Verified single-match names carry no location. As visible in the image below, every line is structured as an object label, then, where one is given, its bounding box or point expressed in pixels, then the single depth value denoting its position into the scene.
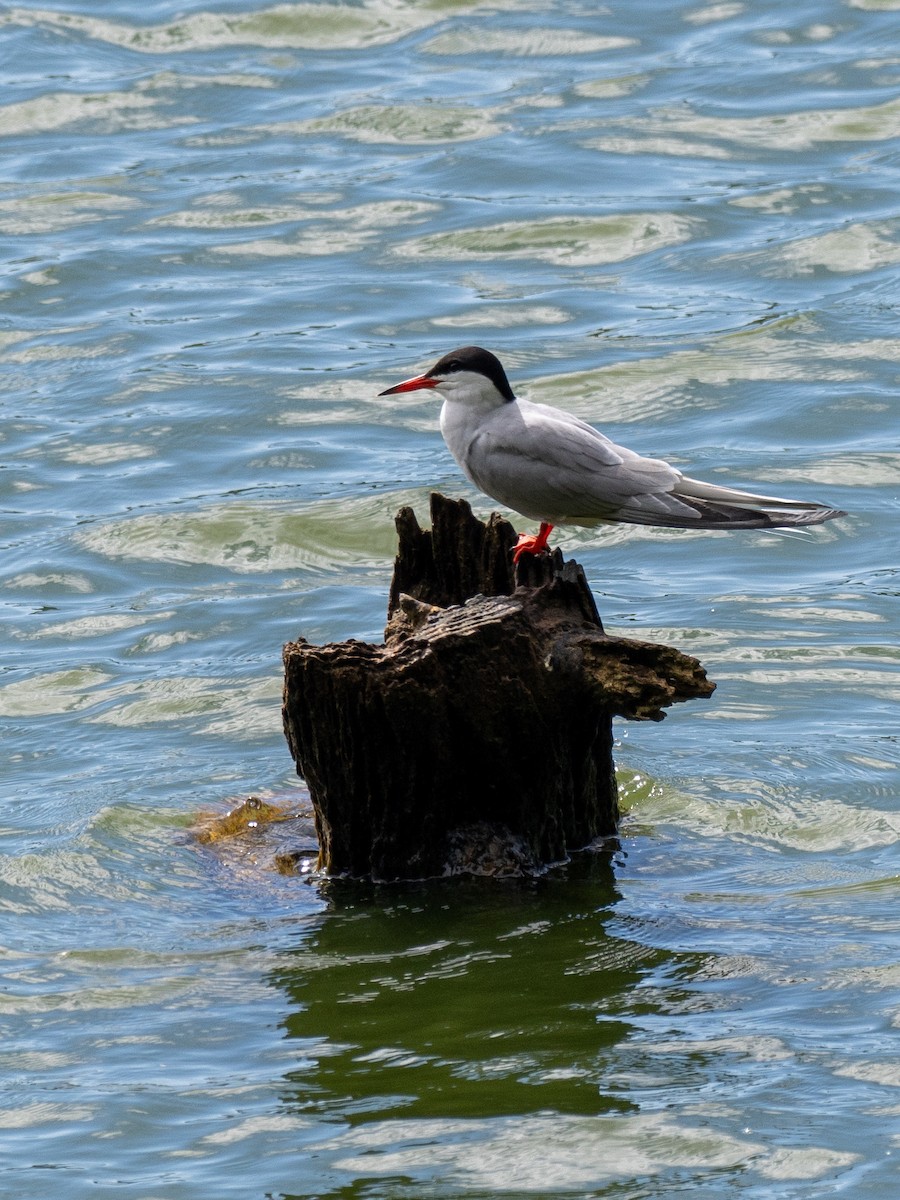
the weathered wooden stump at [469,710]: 12.83
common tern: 14.84
